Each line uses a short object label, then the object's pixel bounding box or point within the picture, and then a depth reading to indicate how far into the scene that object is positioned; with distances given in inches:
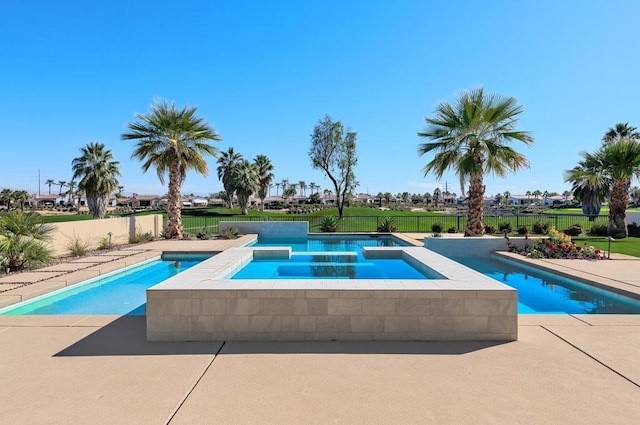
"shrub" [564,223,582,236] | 633.6
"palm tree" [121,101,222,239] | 589.0
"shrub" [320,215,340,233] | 725.3
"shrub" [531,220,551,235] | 657.6
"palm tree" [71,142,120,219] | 1159.6
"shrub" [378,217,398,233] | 704.6
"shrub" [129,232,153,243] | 557.2
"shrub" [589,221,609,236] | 646.5
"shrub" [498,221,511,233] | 670.5
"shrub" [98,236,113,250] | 485.6
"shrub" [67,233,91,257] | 418.3
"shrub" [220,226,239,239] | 618.8
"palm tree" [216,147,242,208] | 1683.1
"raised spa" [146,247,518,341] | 163.8
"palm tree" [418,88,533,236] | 495.5
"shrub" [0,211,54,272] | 322.3
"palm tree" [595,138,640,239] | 604.1
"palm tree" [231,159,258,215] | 1592.0
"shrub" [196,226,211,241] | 624.6
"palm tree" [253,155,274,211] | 1868.8
